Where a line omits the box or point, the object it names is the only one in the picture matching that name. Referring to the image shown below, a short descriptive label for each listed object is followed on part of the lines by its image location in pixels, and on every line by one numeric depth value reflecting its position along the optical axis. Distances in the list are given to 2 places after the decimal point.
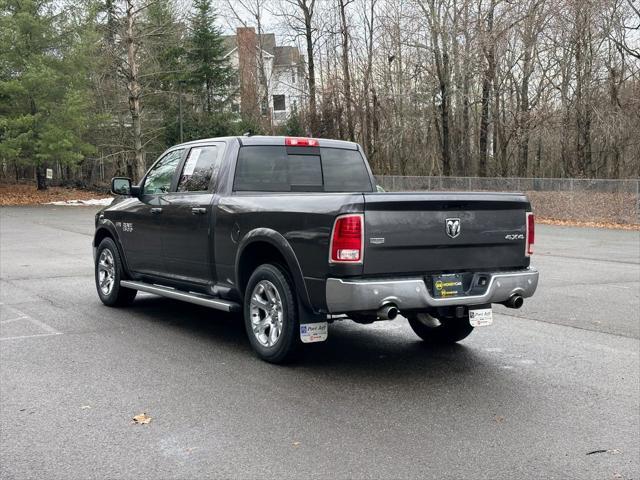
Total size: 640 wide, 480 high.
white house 52.96
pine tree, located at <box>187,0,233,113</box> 50.19
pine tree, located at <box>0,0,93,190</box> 35.03
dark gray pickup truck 5.49
